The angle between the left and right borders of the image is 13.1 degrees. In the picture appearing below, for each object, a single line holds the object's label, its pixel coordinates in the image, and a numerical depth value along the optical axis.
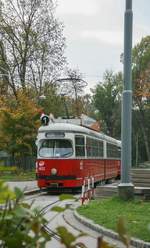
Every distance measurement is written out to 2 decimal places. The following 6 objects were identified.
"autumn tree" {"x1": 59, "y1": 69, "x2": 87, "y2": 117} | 61.59
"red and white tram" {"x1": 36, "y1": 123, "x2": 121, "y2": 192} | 27.80
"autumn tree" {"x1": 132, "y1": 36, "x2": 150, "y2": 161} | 66.50
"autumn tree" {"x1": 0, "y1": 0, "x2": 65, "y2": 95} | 55.81
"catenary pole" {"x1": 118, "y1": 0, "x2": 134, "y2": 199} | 18.73
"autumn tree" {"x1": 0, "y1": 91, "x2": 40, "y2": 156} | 46.84
